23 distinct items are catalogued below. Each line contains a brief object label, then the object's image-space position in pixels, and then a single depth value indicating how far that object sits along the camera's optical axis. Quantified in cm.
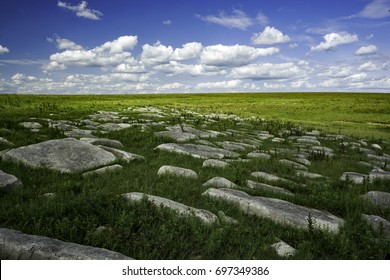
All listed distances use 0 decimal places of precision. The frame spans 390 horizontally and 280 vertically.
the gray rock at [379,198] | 687
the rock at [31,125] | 1387
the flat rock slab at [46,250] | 360
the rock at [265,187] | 713
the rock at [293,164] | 1003
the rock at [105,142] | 1032
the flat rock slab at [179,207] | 504
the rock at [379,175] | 905
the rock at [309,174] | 901
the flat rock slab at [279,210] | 549
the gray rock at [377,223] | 537
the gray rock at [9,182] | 576
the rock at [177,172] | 741
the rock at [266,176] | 820
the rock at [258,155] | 1094
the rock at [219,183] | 699
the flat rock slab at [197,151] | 1016
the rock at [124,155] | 873
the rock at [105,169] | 700
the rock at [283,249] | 444
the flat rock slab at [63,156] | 749
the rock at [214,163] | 883
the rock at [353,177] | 864
